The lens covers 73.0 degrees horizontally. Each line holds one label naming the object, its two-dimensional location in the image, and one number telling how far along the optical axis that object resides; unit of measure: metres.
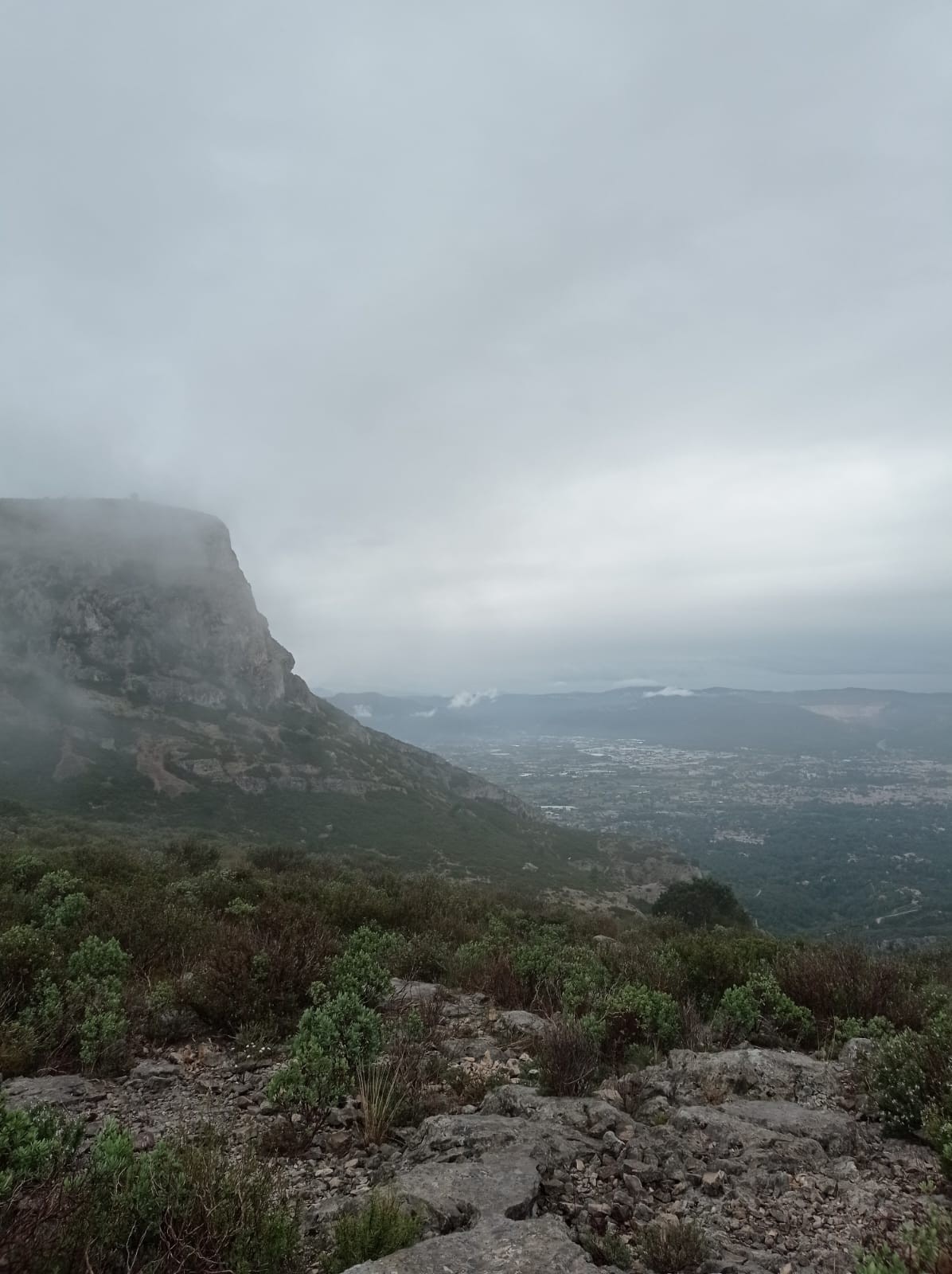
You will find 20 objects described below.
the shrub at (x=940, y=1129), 4.51
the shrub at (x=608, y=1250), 3.73
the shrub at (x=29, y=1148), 3.62
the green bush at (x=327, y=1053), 5.52
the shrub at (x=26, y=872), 12.93
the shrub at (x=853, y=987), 8.07
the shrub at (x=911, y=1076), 5.33
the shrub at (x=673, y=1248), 3.71
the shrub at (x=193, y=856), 19.88
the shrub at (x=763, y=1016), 7.73
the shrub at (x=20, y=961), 7.00
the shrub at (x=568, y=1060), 6.04
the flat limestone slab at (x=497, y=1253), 3.46
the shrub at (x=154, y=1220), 3.26
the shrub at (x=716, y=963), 9.16
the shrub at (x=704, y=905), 36.03
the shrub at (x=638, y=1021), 7.22
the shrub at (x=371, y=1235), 3.57
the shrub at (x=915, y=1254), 3.09
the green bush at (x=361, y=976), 7.91
